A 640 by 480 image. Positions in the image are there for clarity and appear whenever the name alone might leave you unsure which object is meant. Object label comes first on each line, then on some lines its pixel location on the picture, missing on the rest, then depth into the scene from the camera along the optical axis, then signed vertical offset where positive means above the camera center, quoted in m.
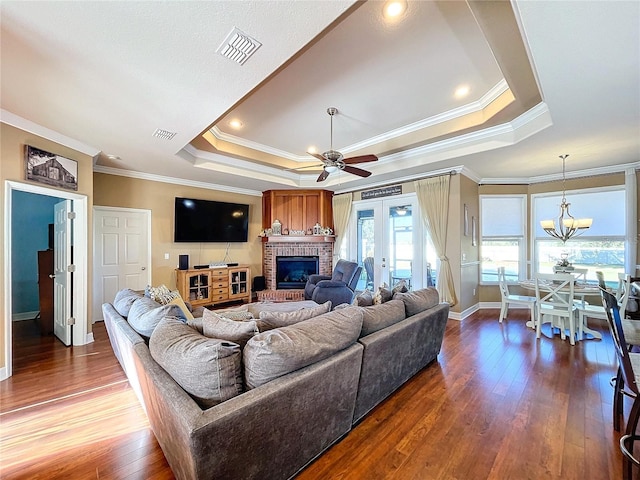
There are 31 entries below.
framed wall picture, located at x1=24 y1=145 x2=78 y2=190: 2.91 +0.84
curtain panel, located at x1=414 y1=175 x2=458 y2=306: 4.76 +0.33
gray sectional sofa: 1.20 -0.82
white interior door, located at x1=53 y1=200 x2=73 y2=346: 3.50 -0.43
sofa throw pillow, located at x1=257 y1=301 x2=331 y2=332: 1.86 -0.58
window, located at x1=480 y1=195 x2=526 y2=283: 5.40 +0.02
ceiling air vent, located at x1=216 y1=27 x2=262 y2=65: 1.69 +1.28
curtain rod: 4.72 +1.14
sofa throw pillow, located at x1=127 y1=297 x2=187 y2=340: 2.01 -0.60
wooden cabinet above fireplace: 6.54 +0.72
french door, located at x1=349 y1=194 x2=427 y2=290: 5.31 -0.09
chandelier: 4.07 +0.19
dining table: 3.60 -0.74
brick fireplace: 6.57 -0.34
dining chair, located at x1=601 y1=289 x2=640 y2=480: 1.44 -0.78
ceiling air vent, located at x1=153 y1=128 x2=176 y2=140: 3.10 +1.26
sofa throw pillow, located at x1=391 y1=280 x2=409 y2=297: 2.93 -0.56
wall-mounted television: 5.42 +0.40
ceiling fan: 3.44 +1.04
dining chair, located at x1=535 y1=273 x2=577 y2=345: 3.50 -0.92
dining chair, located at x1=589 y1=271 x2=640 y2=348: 2.25 -0.83
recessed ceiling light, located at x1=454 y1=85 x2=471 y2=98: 3.03 +1.71
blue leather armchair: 5.12 -0.93
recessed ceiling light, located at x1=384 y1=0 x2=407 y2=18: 1.92 +1.70
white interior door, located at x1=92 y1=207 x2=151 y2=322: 4.58 -0.21
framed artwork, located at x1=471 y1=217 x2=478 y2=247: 5.21 +0.08
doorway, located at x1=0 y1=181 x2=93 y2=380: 3.52 -0.40
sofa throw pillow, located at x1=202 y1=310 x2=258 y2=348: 1.62 -0.57
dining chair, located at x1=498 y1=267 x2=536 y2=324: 4.16 -0.98
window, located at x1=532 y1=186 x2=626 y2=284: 4.52 +0.00
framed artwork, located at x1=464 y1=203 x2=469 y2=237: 4.90 +0.30
